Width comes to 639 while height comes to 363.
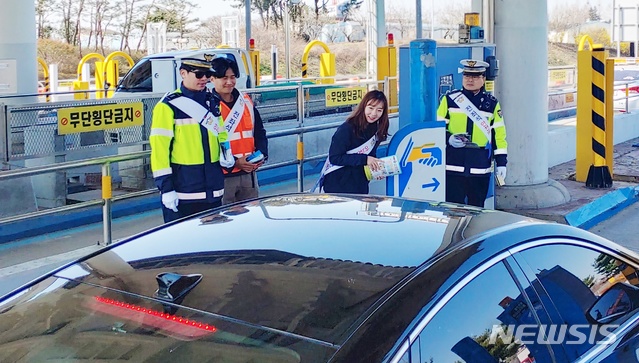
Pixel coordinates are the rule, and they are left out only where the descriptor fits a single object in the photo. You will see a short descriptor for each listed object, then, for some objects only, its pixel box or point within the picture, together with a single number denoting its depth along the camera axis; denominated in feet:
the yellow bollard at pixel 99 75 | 64.11
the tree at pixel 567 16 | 221.01
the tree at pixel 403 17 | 169.27
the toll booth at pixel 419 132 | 22.49
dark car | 7.66
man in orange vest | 19.97
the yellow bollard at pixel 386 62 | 58.66
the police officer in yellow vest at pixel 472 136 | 24.26
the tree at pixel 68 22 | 135.13
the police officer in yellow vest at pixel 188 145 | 18.57
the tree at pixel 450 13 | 169.89
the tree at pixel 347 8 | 161.48
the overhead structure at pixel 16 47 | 34.96
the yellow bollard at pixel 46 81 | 61.72
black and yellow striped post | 34.65
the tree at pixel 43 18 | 130.72
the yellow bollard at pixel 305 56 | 63.93
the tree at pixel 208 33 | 145.13
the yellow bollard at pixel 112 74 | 61.87
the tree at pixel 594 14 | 234.11
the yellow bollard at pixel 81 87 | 65.36
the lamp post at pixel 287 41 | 71.80
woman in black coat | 20.52
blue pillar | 22.91
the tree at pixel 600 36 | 176.95
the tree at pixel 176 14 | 146.61
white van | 45.47
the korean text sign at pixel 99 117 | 27.68
